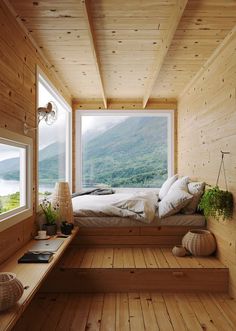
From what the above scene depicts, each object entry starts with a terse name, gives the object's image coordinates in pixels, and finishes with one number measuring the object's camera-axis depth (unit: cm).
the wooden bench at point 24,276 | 141
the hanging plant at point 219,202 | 265
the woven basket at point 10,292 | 144
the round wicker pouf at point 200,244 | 302
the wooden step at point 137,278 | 275
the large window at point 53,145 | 356
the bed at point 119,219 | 337
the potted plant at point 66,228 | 299
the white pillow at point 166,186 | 438
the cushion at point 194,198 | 339
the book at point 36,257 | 214
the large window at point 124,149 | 570
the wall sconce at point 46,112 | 304
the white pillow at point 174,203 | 333
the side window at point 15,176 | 225
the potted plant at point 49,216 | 296
